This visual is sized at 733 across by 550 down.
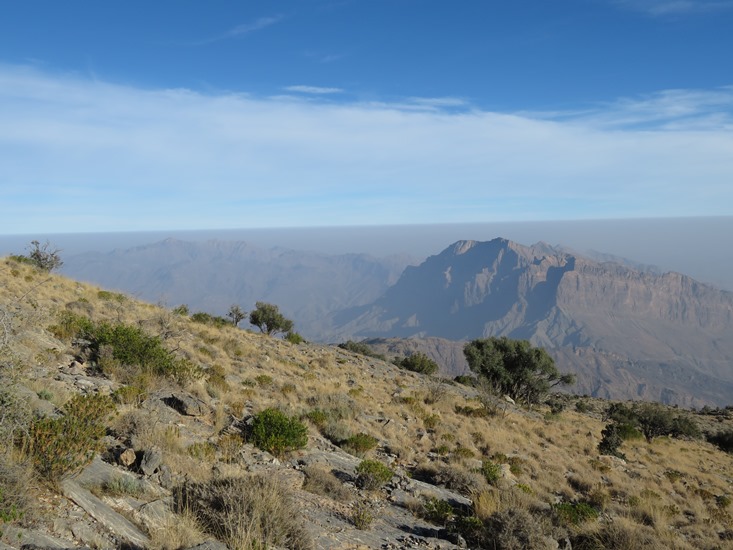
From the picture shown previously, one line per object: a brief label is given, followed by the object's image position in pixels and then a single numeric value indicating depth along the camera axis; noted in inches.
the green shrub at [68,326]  570.9
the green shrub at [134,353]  505.7
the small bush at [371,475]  378.3
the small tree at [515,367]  1464.1
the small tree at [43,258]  1178.0
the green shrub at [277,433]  395.9
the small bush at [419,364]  1609.3
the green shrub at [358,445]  485.1
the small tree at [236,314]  1572.3
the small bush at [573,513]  396.2
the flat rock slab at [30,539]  176.1
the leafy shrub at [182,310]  1054.4
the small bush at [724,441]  1314.0
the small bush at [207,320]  1119.0
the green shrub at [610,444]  830.5
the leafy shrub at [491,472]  491.2
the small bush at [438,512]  355.9
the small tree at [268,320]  1656.0
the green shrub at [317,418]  523.5
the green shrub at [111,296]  938.7
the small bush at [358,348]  1872.5
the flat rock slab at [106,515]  211.6
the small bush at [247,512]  228.5
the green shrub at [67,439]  227.8
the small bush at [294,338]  1332.4
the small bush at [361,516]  307.0
